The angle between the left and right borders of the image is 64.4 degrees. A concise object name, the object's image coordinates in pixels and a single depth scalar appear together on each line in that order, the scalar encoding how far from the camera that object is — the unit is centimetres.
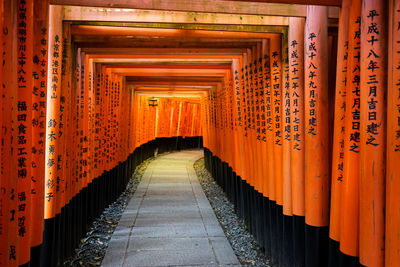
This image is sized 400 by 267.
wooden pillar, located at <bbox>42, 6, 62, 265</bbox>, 380
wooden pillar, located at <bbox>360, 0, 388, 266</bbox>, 225
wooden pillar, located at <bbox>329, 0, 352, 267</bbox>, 284
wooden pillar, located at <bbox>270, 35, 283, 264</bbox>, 437
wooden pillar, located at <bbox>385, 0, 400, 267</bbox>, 205
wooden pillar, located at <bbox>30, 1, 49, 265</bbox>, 304
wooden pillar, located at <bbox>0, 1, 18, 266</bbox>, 210
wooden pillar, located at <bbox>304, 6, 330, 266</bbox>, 334
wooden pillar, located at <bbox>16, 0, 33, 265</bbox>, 252
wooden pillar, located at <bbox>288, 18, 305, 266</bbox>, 372
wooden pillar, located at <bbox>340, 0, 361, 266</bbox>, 260
